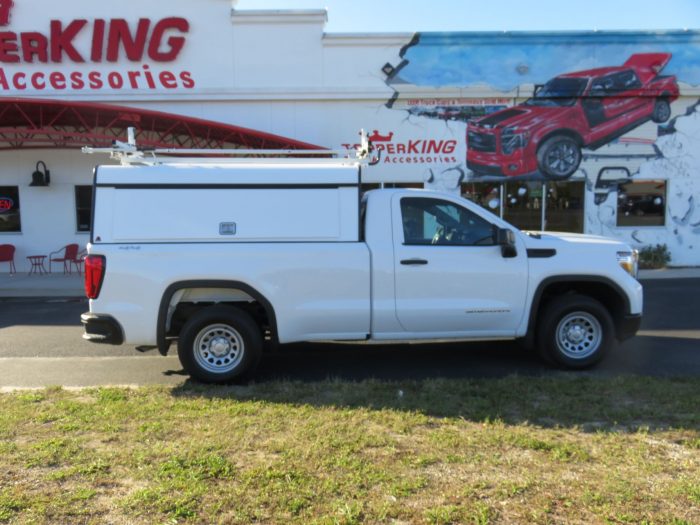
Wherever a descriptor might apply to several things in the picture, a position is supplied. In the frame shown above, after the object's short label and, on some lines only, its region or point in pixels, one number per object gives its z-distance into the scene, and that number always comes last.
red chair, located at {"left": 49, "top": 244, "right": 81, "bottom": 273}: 14.55
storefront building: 14.61
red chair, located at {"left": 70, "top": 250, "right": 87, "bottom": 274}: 14.58
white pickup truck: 5.42
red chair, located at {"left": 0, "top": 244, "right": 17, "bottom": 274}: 14.83
